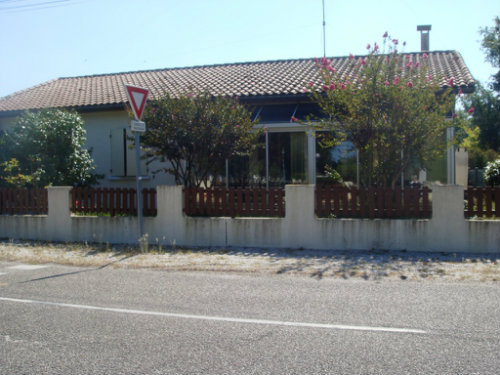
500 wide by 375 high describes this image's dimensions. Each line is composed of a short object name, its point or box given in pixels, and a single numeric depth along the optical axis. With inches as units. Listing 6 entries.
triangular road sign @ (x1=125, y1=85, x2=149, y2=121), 346.9
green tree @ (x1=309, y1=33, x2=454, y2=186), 360.5
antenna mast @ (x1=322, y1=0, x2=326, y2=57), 779.6
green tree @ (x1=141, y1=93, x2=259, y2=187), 396.2
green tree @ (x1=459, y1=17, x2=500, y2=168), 1155.3
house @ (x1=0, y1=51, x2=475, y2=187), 551.2
